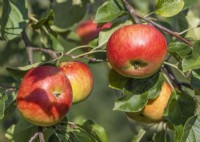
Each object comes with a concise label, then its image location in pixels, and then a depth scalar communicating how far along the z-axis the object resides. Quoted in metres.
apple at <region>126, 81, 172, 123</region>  1.45
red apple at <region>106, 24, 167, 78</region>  1.34
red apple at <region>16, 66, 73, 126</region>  1.34
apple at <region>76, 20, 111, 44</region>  1.84
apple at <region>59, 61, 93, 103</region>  1.41
